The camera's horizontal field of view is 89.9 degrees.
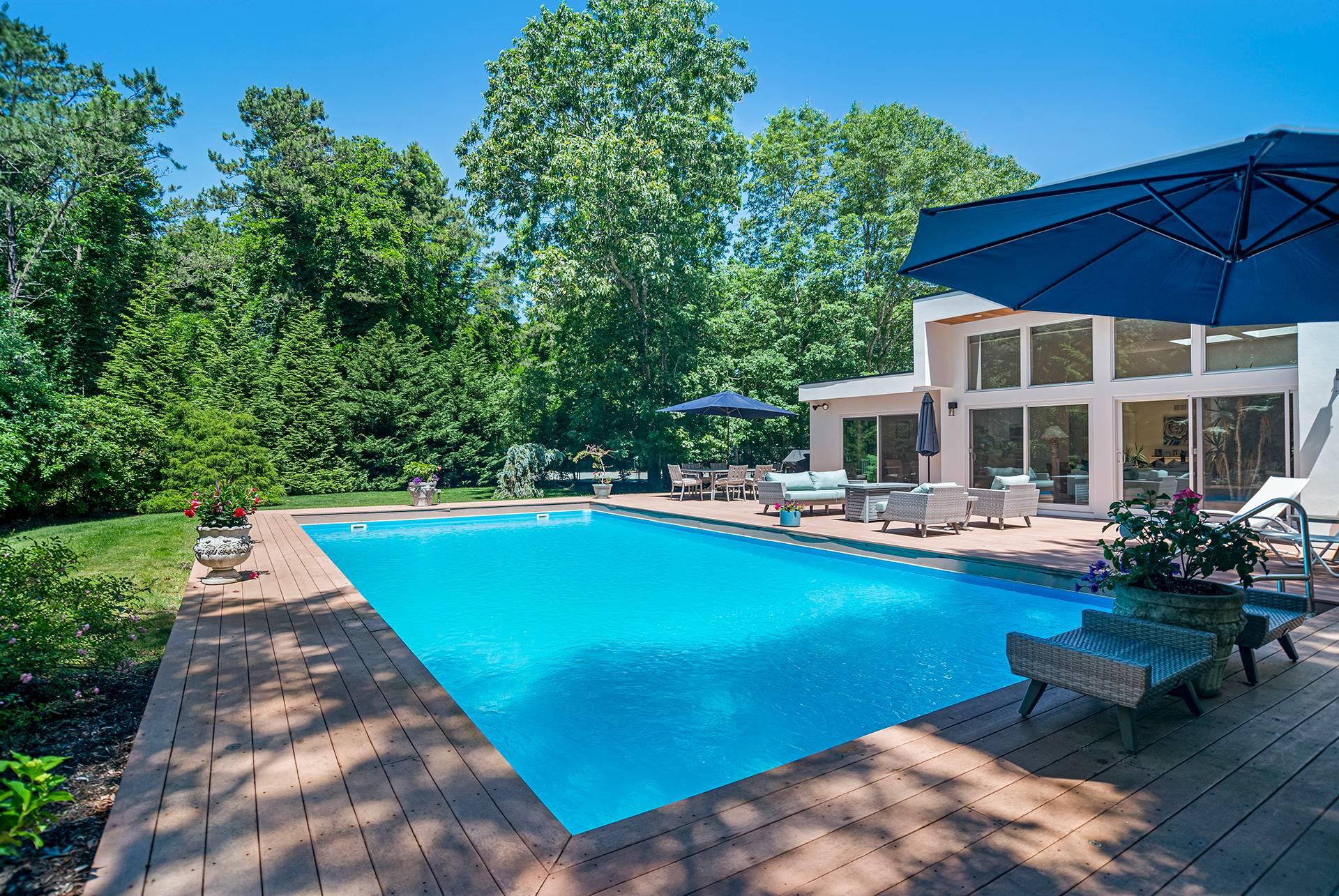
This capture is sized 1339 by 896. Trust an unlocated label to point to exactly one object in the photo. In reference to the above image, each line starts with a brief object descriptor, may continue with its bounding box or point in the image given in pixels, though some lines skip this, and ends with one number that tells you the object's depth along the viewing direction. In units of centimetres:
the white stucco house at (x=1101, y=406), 927
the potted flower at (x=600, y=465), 1612
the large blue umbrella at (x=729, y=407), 1462
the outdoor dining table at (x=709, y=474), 1512
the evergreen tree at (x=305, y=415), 1658
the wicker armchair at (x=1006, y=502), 974
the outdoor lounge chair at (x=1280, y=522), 600
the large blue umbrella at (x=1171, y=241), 246
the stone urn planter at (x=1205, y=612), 298
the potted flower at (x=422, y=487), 1392
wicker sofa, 1199
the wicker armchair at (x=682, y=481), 1527
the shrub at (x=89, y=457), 1008
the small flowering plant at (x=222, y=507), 618
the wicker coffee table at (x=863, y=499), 1066
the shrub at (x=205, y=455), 1250
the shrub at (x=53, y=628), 314
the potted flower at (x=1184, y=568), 301
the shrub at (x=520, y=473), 1662
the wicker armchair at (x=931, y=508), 913
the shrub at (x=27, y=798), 142
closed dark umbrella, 1245
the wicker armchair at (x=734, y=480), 1517
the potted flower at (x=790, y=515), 1009
